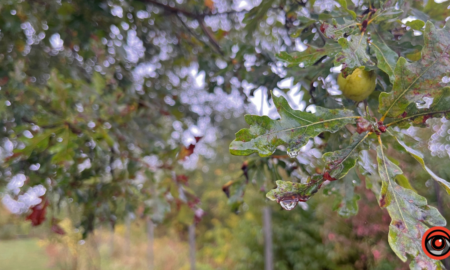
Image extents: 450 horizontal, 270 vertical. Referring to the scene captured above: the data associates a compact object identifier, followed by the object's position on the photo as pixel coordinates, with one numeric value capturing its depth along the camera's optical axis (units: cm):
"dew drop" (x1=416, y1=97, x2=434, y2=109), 61
